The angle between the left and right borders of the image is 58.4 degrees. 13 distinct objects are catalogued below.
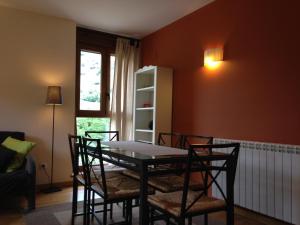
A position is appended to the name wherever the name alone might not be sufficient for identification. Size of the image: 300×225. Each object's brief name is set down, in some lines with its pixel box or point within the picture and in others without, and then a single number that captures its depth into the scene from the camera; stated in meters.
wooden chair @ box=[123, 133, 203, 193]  2.28
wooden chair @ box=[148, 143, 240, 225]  1.70
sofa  2.89
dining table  1.83
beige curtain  4.79
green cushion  3.14
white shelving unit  4.05
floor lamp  3.80
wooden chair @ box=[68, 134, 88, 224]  2.73
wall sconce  3.31
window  4.57
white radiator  2.48
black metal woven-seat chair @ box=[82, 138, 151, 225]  2.08
